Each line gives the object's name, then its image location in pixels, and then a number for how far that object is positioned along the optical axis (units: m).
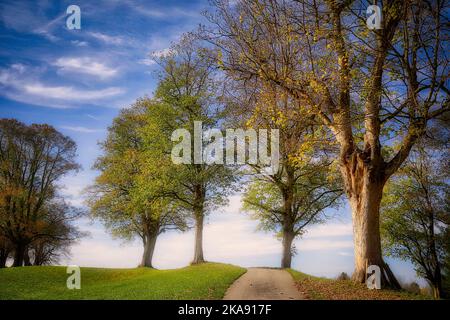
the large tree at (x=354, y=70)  14.52
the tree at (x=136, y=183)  30.38
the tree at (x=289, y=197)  30.16
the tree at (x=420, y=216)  31.31
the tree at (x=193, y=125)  30.47
